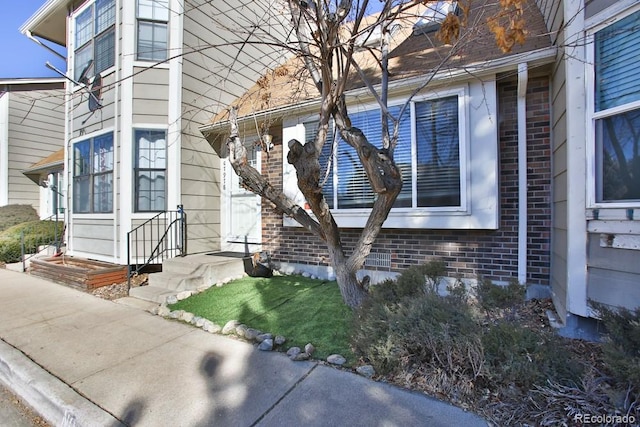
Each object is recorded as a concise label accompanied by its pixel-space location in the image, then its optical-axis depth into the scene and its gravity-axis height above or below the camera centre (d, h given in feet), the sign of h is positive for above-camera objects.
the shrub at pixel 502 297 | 9.45 -2.48
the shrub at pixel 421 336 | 7.70 -3.18
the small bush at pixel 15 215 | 33.42 -0.63
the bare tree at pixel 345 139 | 9.01 +1.95
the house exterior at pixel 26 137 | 35.88 +8.37
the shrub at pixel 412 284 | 10.78 -2.49
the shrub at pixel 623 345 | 5.91 -2.66
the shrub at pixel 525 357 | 6.78 -3.18
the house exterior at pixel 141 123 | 20.81 +5.88
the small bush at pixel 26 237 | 27.78 -2.57
